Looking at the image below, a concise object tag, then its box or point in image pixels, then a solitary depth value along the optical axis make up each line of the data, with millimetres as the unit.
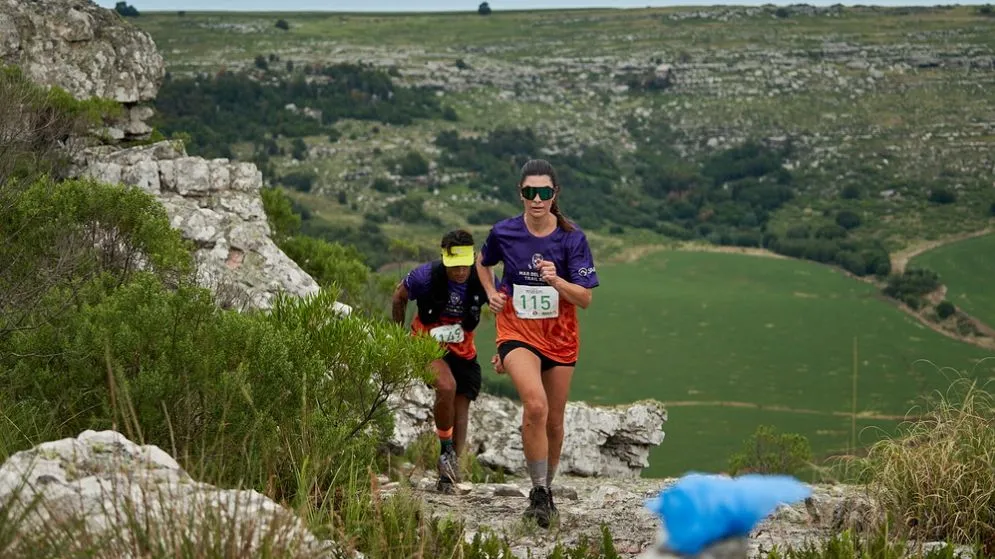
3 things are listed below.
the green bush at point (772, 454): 26500
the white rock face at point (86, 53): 20188
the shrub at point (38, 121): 15641
